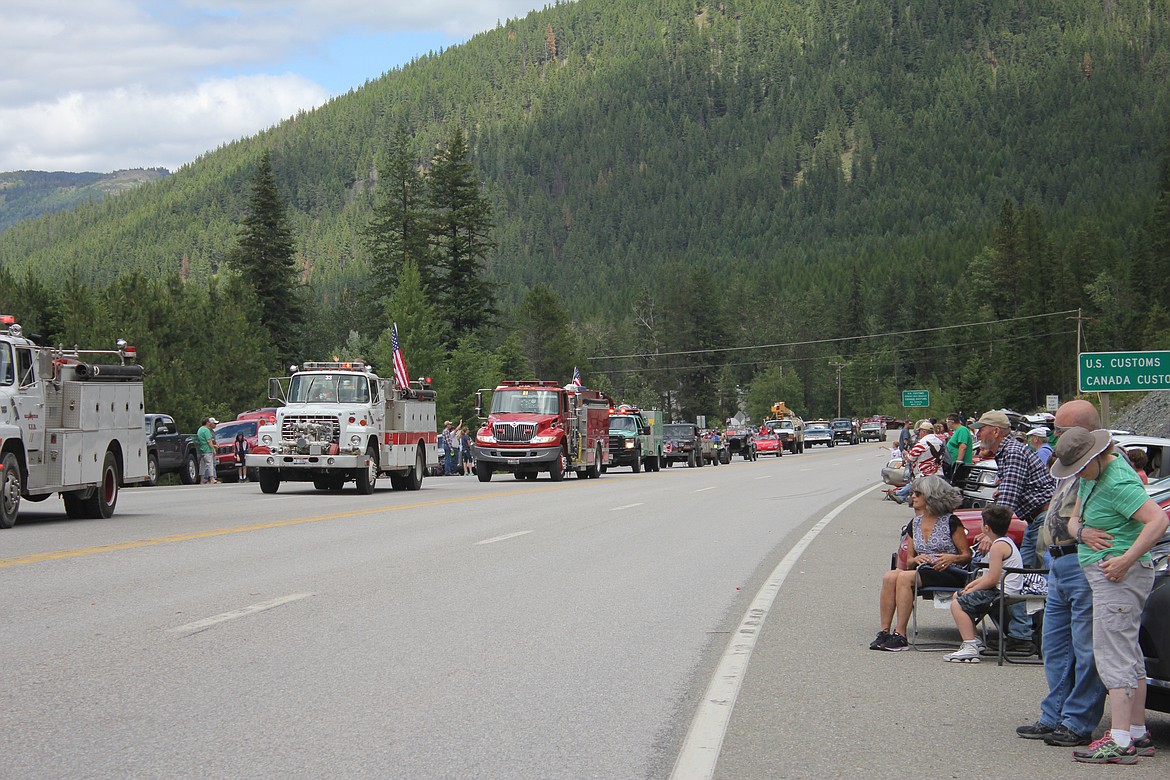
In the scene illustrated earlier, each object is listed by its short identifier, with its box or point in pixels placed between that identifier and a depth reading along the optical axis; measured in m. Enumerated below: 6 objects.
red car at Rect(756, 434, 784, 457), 84.12
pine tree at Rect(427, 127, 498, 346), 93.75
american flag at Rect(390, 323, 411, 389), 40.61
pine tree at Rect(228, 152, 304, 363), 90.38
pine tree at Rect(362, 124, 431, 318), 94.69
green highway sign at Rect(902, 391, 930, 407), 129.12
